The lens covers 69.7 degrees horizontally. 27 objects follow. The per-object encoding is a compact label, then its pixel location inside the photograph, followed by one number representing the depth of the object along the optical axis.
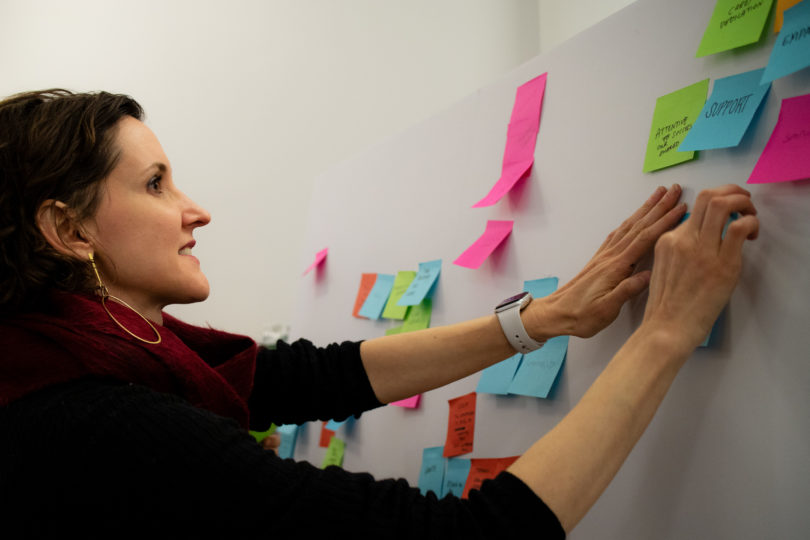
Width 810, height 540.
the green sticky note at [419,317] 1.10
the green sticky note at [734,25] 0.60
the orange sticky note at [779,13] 0.57
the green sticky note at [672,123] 0.66
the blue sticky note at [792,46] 0.55
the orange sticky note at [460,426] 0.94
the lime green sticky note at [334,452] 1.30
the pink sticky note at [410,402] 1.08
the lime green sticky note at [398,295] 1.17
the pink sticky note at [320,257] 1.55
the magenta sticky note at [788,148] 0.55
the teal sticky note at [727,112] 0.60
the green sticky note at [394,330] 1.17
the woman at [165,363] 0.52
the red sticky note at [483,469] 0.87
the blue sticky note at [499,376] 0.87
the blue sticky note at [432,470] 0.97
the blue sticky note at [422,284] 1.09
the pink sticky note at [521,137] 0.91
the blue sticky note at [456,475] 0.92
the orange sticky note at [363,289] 1.32
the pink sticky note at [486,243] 0.93
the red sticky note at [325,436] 1.38
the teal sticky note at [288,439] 1.52
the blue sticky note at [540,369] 0.80
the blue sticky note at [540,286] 0.83
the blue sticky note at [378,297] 1.24
